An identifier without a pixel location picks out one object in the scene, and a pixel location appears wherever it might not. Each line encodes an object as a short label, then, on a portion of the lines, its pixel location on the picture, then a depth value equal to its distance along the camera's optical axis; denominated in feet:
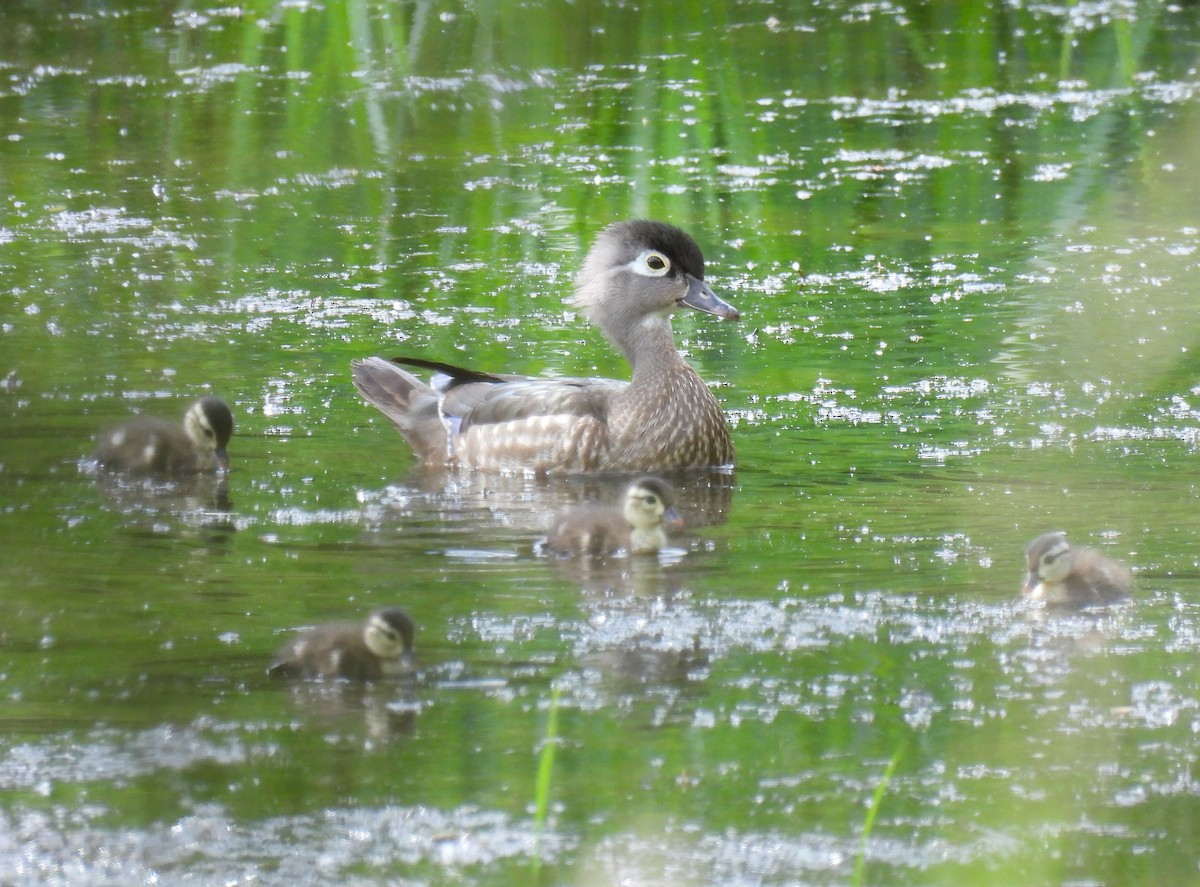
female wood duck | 51.42
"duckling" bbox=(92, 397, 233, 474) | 48.57
